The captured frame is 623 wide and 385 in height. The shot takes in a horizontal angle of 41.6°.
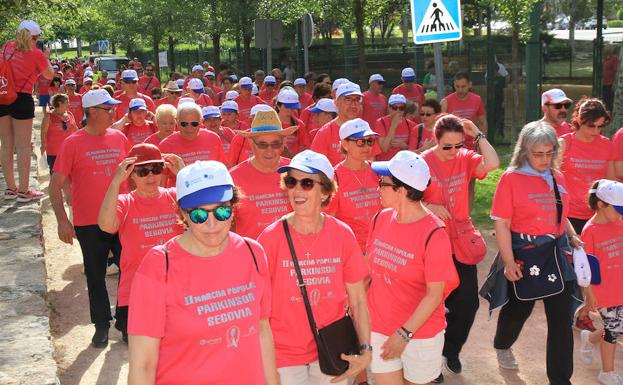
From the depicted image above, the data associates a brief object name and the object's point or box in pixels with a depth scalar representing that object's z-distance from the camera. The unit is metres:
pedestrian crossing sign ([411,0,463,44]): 7.54
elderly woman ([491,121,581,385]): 5.74
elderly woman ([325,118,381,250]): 5.98
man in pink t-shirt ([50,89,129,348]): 7.03
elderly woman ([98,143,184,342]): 5.57
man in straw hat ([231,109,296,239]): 5.61
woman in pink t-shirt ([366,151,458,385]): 4.53
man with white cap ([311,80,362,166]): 7.81
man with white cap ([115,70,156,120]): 12.62
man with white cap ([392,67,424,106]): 12.95
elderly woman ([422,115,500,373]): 6.04
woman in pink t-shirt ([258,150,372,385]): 4.29
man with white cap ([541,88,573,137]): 7.92
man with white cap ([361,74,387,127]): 12.51
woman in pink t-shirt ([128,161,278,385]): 3.25
